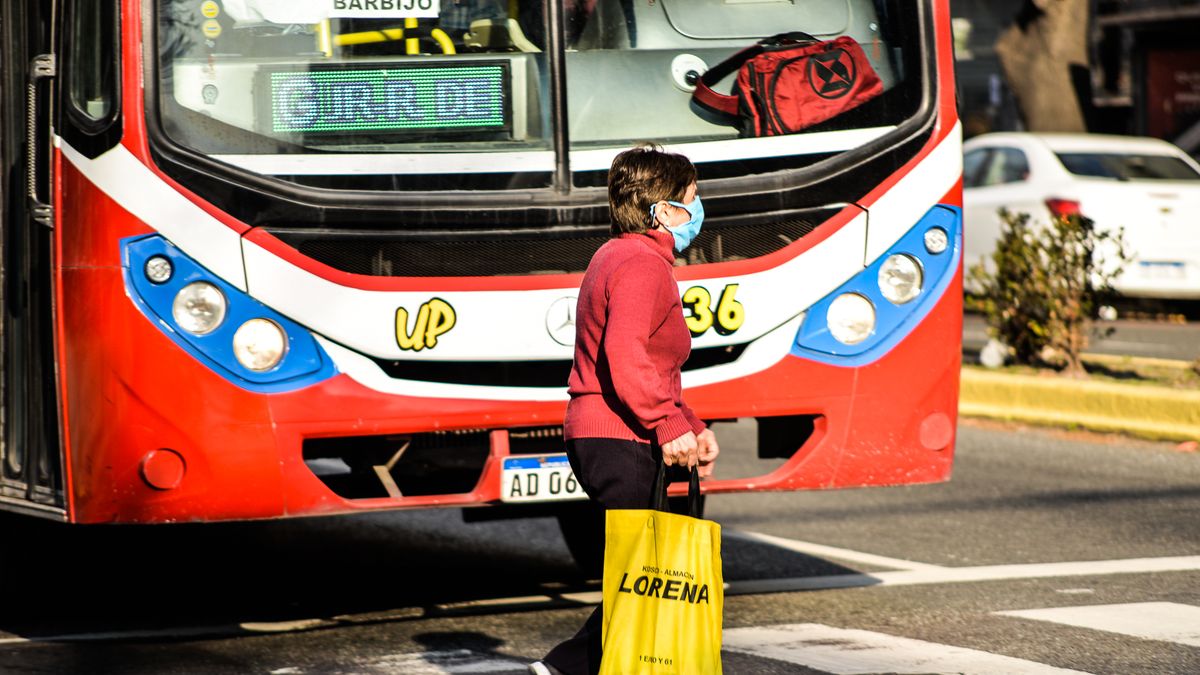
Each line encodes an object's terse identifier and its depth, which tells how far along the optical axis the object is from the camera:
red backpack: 13.09
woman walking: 9.20
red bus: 12.13
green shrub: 25.67
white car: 34.97
